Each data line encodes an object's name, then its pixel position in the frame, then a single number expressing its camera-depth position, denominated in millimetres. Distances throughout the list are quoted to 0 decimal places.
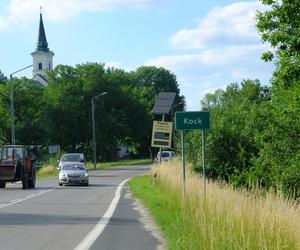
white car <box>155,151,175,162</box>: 63100
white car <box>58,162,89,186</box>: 39000
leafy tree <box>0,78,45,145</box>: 87688
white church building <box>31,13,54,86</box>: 146125
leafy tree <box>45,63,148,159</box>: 92188
